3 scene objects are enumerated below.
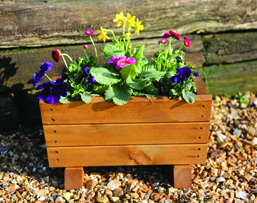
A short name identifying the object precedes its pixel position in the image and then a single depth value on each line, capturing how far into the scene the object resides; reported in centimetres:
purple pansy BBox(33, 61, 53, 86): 173
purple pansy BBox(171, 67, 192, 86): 168
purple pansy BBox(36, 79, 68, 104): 168
